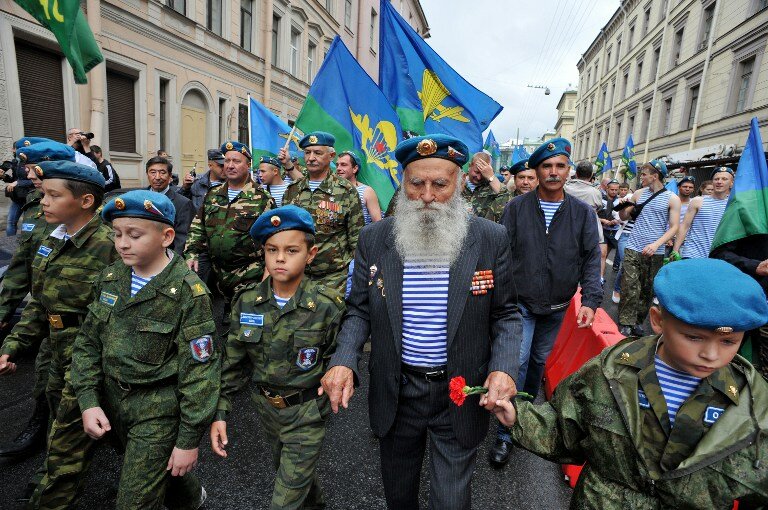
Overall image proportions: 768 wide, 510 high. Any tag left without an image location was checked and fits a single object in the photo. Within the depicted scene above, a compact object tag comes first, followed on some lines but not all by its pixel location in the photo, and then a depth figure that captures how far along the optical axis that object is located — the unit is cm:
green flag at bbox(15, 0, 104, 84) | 326
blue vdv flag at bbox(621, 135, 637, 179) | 1716
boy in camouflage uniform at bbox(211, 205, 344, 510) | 209
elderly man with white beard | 182
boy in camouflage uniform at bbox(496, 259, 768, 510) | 124
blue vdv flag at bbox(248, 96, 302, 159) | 694
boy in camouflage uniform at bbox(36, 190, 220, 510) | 196
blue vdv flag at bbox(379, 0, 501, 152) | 534
